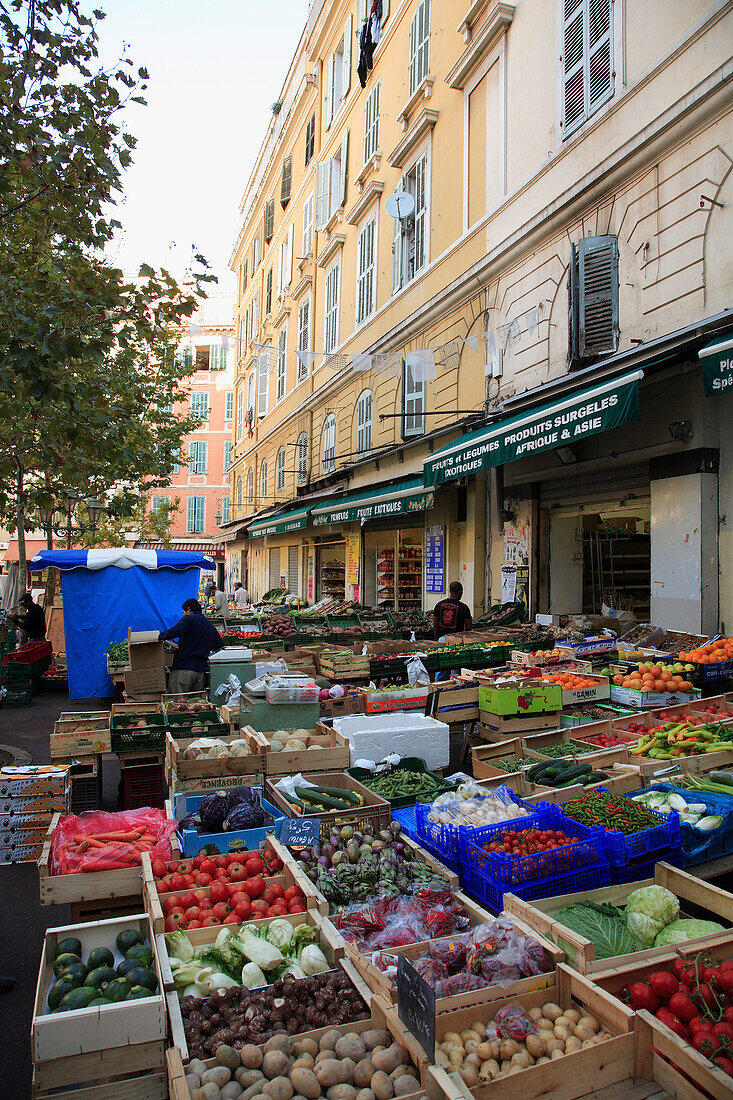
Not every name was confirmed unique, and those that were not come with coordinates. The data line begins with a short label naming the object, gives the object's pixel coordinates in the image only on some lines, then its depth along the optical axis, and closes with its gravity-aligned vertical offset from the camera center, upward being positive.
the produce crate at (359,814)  4.30 -1.57
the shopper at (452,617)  10.30 -0.82
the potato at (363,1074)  2.33 -1.68
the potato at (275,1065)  2.36 -1.68
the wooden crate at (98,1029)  2.45 -1.65
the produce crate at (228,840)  4.04 -1.60
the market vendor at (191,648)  8.82 -1.10
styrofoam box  5.65 -1.43
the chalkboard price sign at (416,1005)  2.25 -1.46
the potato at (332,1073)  2.31 -1.67
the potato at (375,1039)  2.48 -1.68
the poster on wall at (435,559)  14.40 +0.05
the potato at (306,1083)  2.27 -1.68
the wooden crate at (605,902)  2.83 -1.61
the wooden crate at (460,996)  2.63 -1.63
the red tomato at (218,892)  3.47 -1.62
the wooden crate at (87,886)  3.61 -1.69
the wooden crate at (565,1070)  2.24 -1.67
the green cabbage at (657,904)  3.28 -1.61
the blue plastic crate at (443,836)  3.96 -1.58
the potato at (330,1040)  2.48 -1.68
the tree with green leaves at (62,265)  6.23 +3.48
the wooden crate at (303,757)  5.36 -1.51
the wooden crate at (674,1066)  2.17 -1.62
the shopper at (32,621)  14.67 -1.24
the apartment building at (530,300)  8.12 +4.14
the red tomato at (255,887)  3.51 -1.62
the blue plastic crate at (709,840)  4.09 -1.63
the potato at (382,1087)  2.25 -1.67
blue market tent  12.12 -0.69
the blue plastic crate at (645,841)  3.80 -1.54
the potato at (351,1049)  2.42 -1.67
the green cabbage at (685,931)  3.10 -1.63
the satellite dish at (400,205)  15.00 +7.57
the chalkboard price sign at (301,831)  4.03 -1.54
